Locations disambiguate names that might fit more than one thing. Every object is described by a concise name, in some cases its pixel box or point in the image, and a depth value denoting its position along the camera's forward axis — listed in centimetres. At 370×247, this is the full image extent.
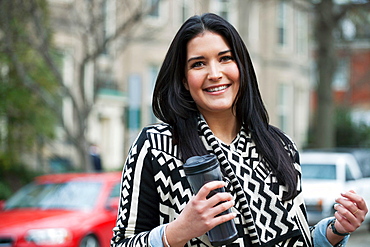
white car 1421
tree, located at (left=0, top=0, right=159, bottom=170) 1365
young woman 247
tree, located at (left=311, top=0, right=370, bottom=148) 2095
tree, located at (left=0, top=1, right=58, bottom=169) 1630
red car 952
